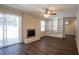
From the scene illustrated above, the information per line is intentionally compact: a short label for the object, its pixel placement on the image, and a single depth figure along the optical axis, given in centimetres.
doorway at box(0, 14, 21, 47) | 222
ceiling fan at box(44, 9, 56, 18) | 259
